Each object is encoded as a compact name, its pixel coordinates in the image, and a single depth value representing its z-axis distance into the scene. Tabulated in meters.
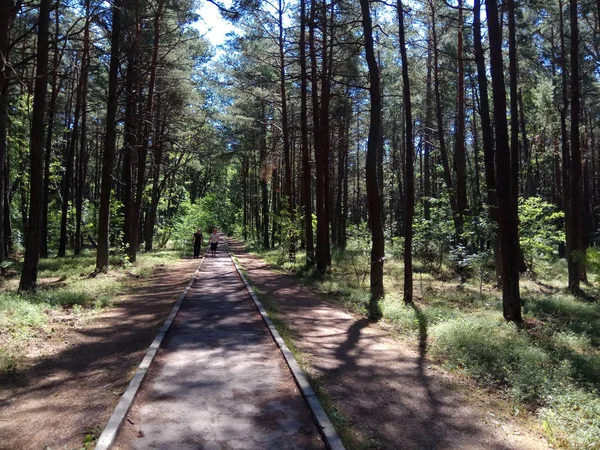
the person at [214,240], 27.36
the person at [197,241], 26.68
